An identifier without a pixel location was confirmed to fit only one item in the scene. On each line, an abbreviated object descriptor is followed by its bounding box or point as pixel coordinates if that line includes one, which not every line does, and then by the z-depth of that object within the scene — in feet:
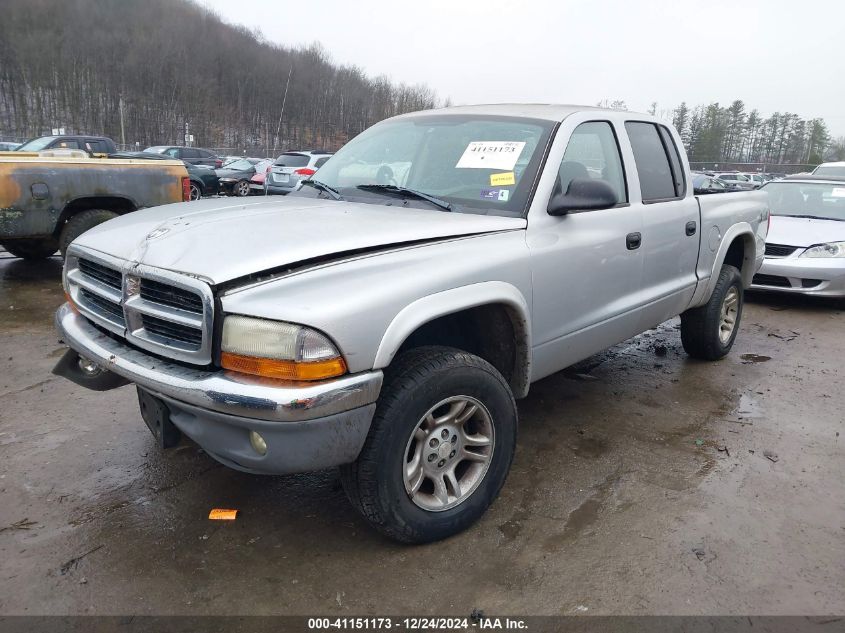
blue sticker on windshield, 9.84
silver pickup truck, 6.86
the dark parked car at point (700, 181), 21.14
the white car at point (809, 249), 22.87
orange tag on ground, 9.04
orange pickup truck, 21.35
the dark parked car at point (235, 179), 65.51
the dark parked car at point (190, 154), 74.13
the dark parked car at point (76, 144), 56.90
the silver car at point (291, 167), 51.93
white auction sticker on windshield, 10.21
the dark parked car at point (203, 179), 57.26
